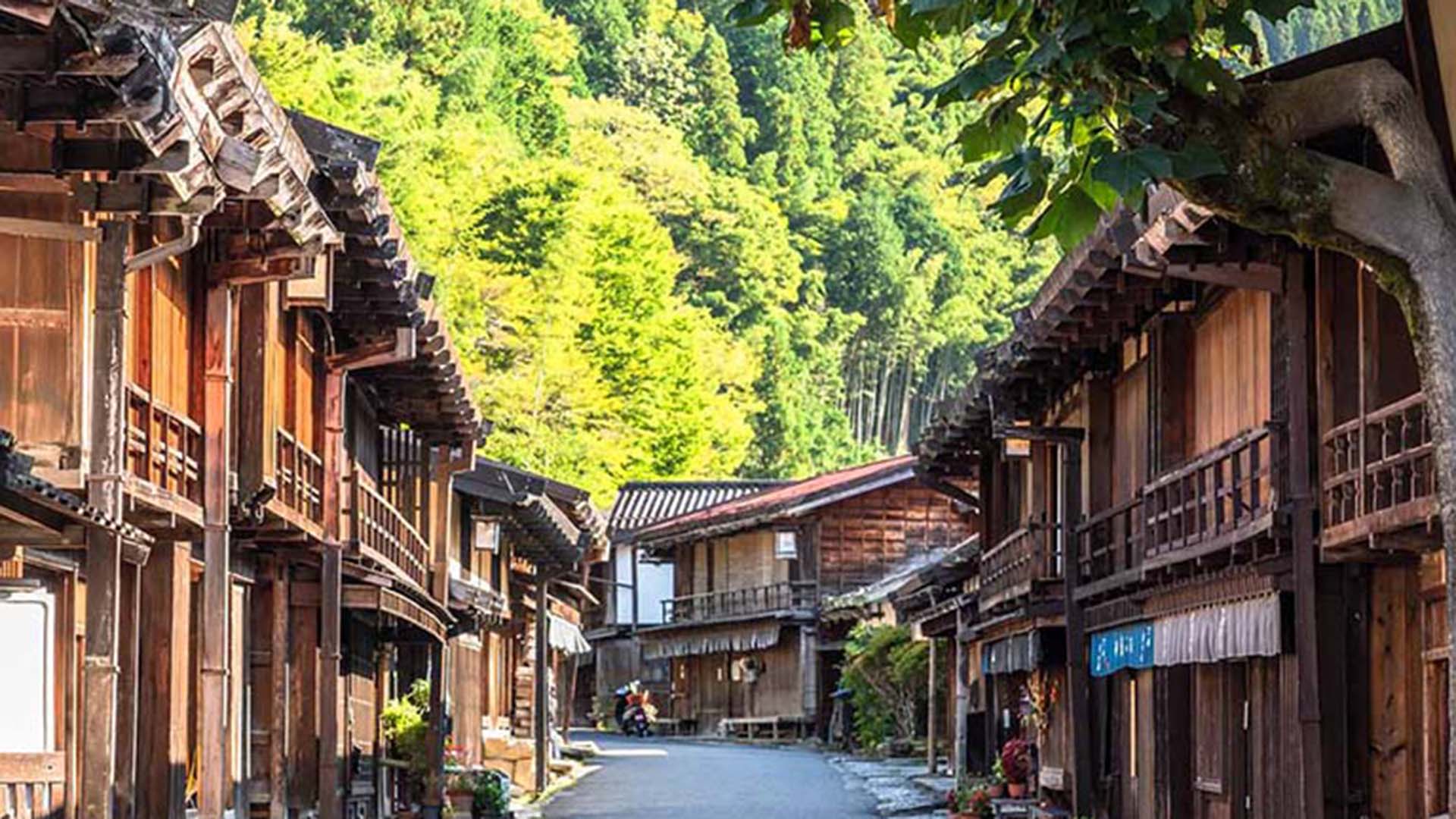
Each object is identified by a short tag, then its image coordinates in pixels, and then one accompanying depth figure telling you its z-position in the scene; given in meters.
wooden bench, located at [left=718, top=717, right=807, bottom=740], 66.50
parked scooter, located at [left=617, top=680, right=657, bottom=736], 69.56
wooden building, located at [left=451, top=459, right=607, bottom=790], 40.41
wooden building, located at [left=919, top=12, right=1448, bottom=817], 17.12
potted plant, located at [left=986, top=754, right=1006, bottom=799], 31.89
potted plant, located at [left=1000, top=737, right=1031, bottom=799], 32.06
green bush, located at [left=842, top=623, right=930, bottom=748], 52.50
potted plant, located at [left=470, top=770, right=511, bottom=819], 31.98
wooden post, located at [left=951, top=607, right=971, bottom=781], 36.97
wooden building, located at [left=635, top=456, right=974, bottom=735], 66.69
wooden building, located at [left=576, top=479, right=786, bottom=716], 78.94
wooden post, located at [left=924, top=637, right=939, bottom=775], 44.28
